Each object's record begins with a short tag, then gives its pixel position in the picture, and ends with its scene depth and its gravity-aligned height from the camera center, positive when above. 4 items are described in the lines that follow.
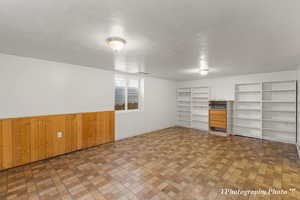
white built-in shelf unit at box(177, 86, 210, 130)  6.10 -0.35
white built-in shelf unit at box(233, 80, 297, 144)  4.33 -0.36
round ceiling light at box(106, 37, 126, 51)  2.00 +0.85
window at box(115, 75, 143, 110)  4.84 +0.25
